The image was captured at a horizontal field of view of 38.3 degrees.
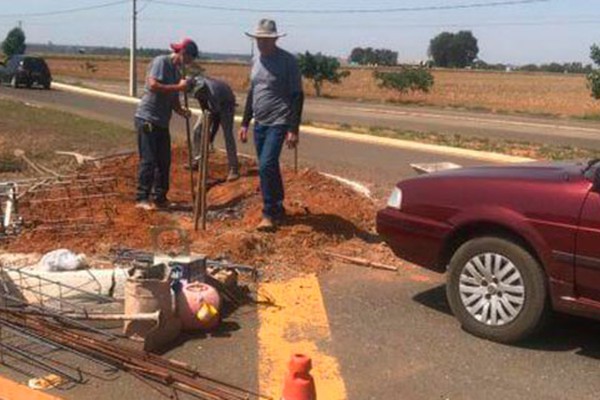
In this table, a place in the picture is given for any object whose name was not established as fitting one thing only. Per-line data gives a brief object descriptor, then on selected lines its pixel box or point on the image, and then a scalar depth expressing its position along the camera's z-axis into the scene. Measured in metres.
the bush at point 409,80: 55.25
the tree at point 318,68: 58.72
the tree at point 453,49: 165.62
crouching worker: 10.24
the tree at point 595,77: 36.03
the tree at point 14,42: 97.38
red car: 4.91
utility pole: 39.12
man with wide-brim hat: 7.65
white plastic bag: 5.98
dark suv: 40.50
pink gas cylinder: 5.28
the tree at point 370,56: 171.00
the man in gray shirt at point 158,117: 8.38
